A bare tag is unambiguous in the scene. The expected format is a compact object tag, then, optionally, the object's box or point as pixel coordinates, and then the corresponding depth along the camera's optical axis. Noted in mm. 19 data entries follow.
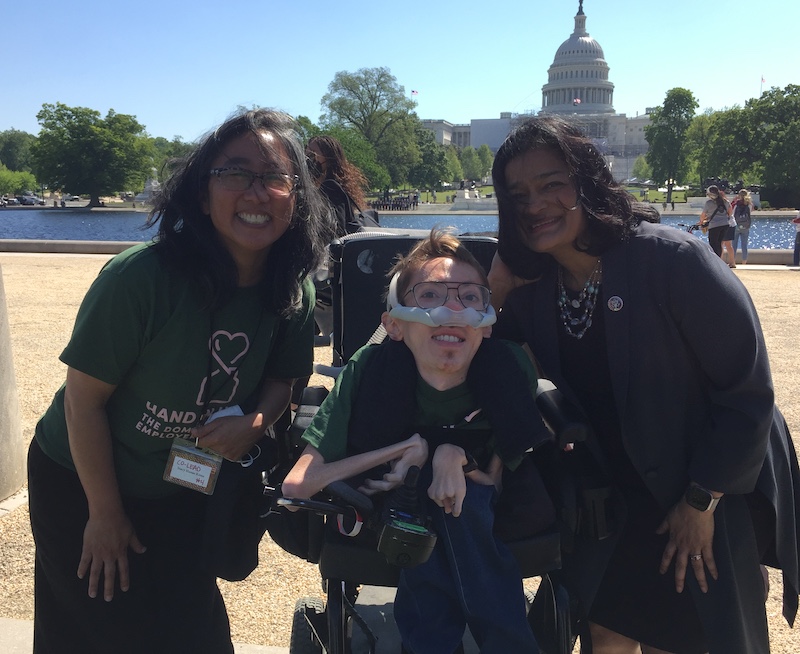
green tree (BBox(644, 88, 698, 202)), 73250
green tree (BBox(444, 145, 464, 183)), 92375
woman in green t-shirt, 2014
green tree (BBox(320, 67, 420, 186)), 61594
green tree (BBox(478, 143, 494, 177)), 106625
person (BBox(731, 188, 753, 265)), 15750
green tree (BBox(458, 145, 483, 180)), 107394
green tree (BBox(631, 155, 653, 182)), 92625
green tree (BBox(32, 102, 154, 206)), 70438
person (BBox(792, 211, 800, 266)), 15429
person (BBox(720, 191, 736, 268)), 14130
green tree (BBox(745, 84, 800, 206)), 54438
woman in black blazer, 1927
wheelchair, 1871
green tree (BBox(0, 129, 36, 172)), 114312
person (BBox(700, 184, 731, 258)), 13969
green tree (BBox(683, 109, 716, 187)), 61781
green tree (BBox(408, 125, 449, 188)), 80375
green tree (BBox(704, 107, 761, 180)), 57938
